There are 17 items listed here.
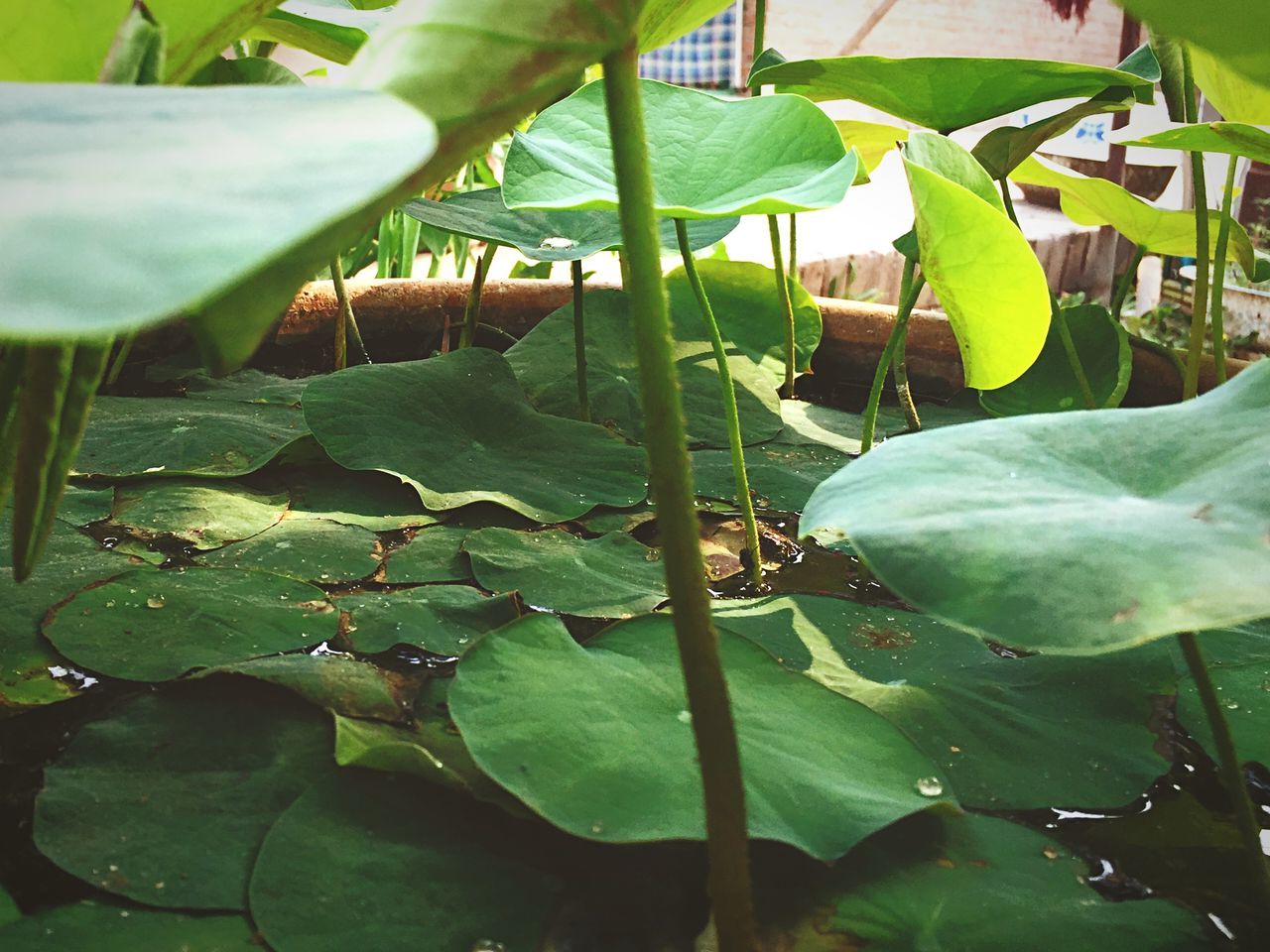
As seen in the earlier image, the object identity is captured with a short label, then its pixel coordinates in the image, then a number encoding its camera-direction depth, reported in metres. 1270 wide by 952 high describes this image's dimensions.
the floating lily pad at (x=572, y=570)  0.75
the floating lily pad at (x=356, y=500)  0.89
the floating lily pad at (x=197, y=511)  0.82
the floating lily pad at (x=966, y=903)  0.45
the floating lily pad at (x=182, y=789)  0.47
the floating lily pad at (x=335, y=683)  0.58
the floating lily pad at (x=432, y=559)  0.79
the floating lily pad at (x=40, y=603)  0.60
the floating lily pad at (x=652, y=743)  0.48
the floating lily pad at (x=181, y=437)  0.93
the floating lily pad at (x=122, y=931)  0.43
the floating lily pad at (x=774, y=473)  0.98
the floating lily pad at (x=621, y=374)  1.14
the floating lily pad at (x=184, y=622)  0.62
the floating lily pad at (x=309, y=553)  0.78
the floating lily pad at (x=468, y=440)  0.91
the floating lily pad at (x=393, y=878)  0.44
